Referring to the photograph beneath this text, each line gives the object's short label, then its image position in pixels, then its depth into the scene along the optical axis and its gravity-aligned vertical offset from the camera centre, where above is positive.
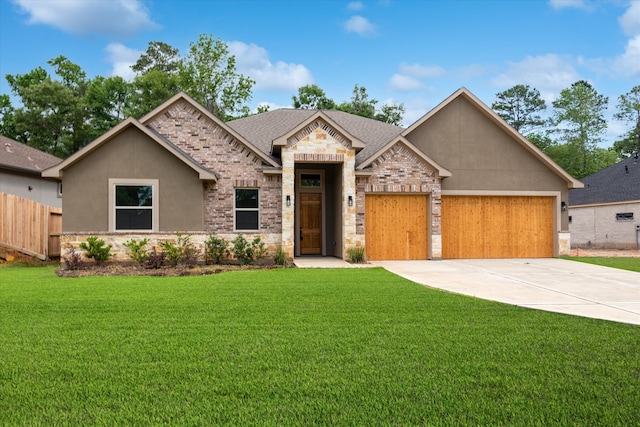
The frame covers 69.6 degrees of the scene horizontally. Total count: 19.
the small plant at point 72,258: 13.69 -1.02
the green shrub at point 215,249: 15.06 -0.82
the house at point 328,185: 14.48 +1.33
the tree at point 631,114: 44.53 +10.68
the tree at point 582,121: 43.16 +9.69
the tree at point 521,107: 52.06 +13.26
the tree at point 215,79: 33.84 +10.89
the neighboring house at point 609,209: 24.89 +0.73
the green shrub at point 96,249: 13.98 -0.75
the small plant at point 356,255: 15.13 -1.04
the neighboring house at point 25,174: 21.28 +2.45
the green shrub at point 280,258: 14.84 -1.11
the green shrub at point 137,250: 14.12 -0.79
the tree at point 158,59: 50.34 +18.20
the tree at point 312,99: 38.50 +10.51
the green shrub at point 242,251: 15.22 -0.90
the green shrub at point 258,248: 15.47 -0.82
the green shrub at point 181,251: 14.28 -0.86
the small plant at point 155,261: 13.88 -1.11
